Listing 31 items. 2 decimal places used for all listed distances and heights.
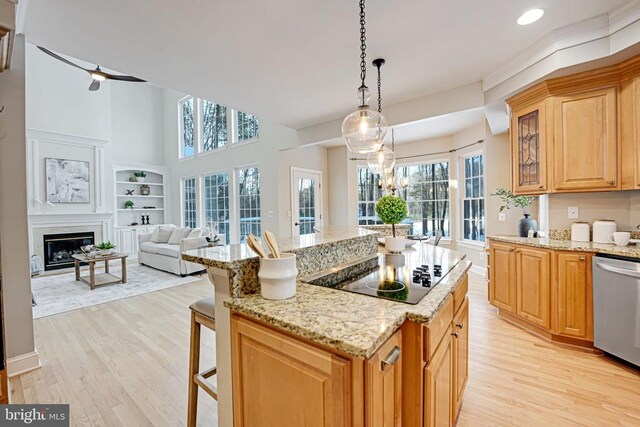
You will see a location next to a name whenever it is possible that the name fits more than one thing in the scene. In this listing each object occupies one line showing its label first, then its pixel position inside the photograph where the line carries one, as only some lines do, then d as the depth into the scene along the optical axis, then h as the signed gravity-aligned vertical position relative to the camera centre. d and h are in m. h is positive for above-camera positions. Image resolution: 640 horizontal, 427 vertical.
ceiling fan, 3.68 +1.85
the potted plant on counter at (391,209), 2.07 +0.00
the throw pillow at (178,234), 5.94 -0.45
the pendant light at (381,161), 3.44 +0.61
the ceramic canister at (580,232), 2.64 -0.24
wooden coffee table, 4.51 -1.03
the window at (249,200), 6.22 +0.27
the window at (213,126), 6.85 +2.17
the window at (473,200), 4.99 +0.15
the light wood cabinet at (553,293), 2.35 -0.76
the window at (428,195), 5.71 +0.28
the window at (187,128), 7.75 +2.36
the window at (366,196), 6.57 +0.33
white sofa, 5.11 -0.81
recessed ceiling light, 2.10 +1.45
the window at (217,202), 6.91 +0.28
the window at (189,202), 7.83 +0.32
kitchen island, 0.79 -0.47
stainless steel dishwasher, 2.03 -0.75
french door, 5.92 +0.25
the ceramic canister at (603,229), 2.52 -0.21
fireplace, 5.80 -0.67
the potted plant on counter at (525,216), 3.11 -0.10
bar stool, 1.47 -0.78
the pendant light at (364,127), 2.08 +0.63
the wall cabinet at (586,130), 2.34 +0.68
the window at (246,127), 6.06 +1.87
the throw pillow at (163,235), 6.30 -0.48
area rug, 3.73 -1.17
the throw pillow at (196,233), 5.48 -0.39
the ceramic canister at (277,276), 1.07 -0.25
